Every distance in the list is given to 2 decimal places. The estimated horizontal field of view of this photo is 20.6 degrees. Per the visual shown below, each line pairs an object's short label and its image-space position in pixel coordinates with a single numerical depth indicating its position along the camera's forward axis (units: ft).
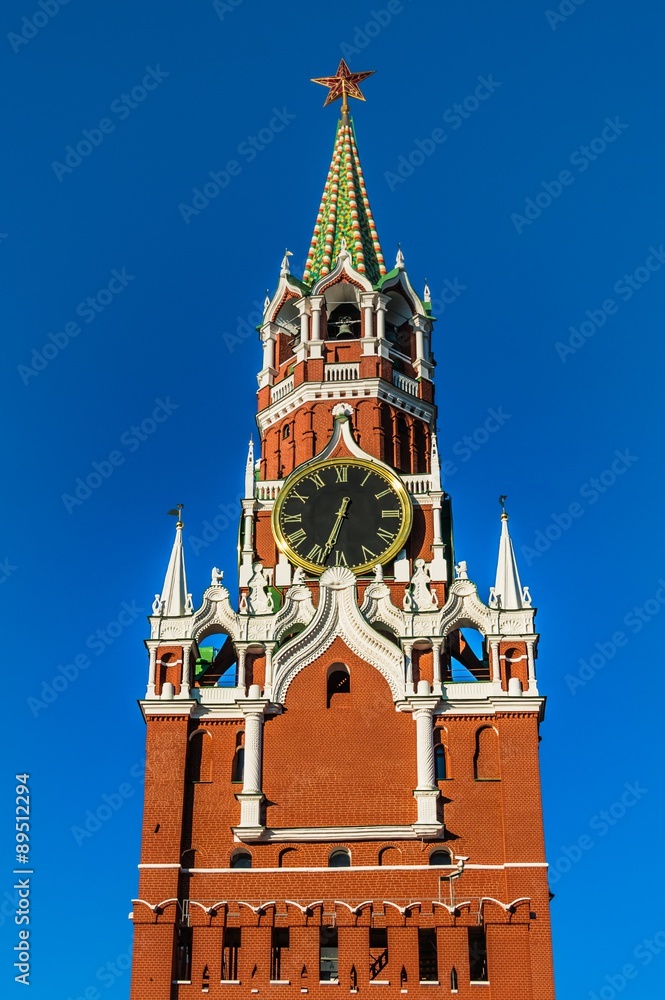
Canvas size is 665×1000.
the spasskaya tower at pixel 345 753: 153.38
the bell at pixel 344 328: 204.44
